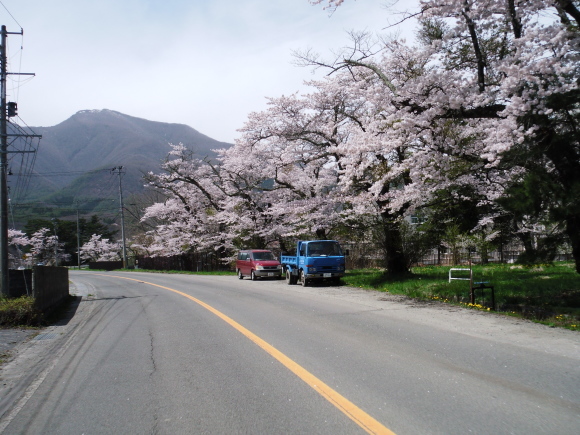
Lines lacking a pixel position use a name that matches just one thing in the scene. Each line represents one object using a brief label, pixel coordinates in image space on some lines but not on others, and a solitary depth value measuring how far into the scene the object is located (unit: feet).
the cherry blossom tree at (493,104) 32.42
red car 89.92
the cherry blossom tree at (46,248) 246.88
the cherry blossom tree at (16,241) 188.55
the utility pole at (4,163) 51.20
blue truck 69.72
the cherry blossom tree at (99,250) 267.18
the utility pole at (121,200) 189.57
